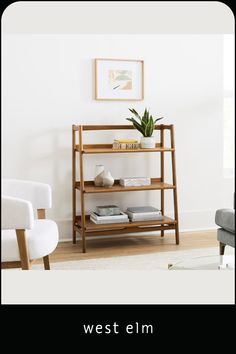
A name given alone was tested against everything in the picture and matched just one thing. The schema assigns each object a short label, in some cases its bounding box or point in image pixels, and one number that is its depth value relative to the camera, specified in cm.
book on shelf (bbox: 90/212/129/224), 258
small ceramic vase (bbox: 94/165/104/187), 249
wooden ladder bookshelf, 241
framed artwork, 236
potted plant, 265
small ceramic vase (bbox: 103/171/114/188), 251
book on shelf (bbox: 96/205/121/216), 259
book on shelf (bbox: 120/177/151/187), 259
